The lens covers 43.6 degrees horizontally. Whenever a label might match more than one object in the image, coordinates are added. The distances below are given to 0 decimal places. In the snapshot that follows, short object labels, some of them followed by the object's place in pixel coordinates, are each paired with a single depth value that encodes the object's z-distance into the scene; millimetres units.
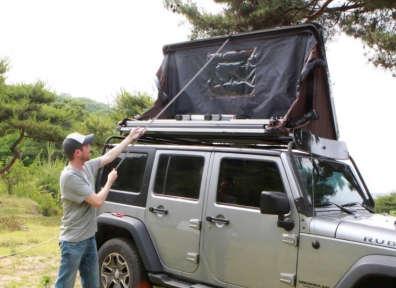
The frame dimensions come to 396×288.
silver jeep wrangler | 4156
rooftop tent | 5141
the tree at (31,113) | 14906
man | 4555
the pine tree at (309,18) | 10555
